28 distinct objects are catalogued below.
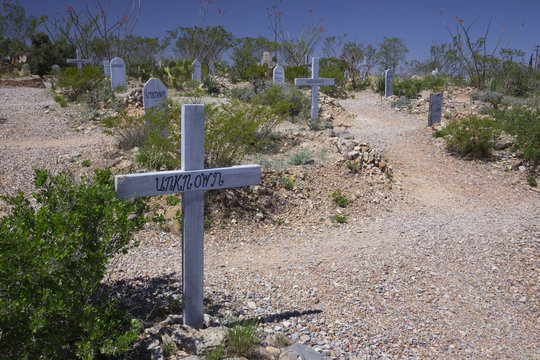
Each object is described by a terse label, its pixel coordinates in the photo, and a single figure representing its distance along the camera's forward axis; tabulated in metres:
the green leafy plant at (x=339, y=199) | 6.72
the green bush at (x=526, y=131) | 8.75
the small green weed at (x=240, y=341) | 2.77
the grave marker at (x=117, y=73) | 15.52
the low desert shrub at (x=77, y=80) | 13.37
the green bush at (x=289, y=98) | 11.25
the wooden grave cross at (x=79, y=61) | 22.45
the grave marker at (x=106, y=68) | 21.80
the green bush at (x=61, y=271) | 2.15
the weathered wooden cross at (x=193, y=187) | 2.88
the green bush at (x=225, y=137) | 6.14
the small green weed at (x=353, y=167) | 7.82
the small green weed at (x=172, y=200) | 3.10
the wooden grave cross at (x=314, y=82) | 11.85
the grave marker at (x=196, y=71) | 18.41
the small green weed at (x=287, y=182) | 6.77
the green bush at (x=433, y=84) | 19.08
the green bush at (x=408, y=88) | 18.33
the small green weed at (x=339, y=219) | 6.26
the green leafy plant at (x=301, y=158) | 7.78
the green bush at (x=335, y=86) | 18.33
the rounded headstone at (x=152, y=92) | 8.38
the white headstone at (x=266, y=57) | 27.48
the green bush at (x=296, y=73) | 19.50
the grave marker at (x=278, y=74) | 15.90
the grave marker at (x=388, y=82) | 17.77
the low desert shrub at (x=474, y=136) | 9.38
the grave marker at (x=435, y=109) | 11.75
